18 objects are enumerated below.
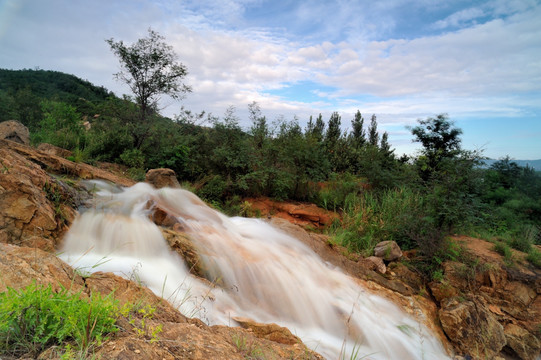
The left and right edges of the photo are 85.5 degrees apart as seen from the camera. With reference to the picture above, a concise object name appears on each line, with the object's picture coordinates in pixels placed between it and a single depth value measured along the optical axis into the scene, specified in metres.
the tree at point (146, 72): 11.27
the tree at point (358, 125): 24.69
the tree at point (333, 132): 14.32
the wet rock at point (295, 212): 9.29
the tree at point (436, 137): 10.78
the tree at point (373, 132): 24.54
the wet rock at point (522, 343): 5.40
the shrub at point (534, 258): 6.71
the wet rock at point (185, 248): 4.20
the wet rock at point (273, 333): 2.91
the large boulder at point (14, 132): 6.24
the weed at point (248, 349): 2.03
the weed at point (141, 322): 1.71
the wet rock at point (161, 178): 7.23
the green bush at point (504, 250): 6.75
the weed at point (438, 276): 6.06
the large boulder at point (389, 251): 6.54
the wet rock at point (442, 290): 5.82
